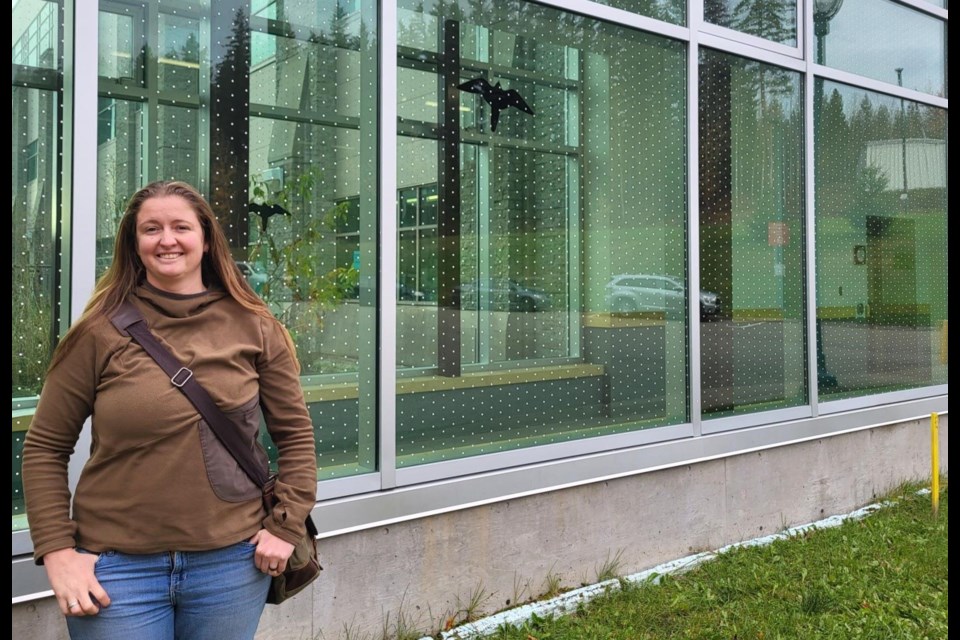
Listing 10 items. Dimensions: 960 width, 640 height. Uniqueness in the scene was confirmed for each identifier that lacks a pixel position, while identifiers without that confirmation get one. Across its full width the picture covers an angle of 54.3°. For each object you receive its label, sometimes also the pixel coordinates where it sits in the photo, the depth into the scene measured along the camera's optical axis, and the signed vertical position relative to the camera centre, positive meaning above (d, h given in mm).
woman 2117 -320
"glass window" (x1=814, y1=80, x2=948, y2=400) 6449 +679
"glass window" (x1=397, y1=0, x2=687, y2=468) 4301 +545
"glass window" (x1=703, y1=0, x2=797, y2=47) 5601 +1952
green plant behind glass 3816 +273
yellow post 6121 -850
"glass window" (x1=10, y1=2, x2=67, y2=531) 3188 +469
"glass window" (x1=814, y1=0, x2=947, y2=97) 6352 +2085
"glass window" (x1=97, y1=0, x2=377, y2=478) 3420 +726
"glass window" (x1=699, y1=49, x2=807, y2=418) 5602 +603
